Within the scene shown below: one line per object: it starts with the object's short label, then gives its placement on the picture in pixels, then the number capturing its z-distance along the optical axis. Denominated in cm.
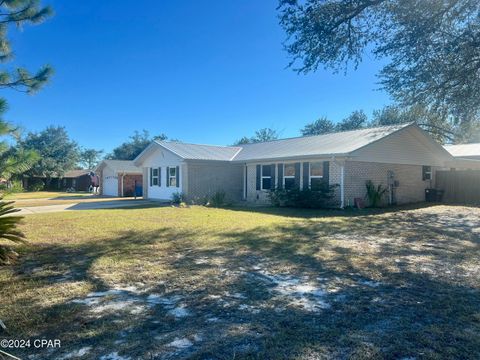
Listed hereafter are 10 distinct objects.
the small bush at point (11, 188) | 624
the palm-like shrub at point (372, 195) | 1661
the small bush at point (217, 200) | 1873
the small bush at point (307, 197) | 1575
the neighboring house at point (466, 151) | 2278
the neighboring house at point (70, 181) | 4456
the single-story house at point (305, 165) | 1620
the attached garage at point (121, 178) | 2947
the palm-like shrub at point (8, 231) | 609
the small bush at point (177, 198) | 1964
